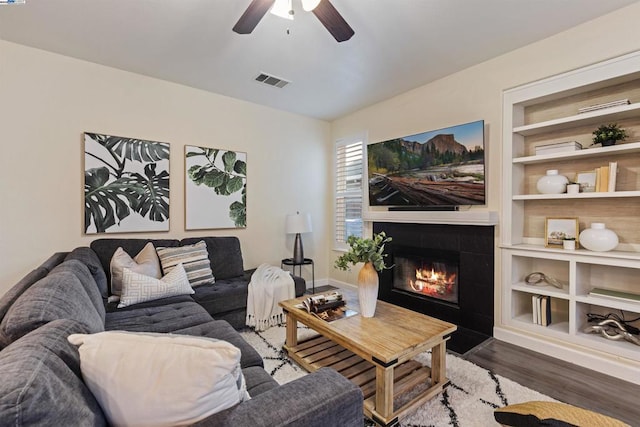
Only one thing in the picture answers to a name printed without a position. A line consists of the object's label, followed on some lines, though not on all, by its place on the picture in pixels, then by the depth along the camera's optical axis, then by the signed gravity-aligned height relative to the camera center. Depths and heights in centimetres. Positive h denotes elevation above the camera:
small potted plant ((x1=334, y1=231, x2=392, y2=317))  212 -41
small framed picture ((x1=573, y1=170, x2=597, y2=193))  239 +23
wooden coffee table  163 -89
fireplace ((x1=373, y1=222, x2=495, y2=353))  285 -72
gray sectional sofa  63 -44
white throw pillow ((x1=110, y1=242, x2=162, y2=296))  249 -47
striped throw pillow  286 -49
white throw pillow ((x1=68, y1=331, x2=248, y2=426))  80 -46
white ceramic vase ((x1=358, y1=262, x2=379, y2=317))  211 -58
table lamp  402 -24
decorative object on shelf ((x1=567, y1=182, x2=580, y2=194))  240 +17
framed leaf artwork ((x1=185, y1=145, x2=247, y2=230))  349 +28
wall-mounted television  290 +46
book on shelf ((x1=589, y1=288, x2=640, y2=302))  215 -65
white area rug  169 -119
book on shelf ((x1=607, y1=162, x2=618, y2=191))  221 +25
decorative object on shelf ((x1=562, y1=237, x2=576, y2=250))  240 -28
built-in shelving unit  219 -3
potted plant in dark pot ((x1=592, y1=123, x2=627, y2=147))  222 +56
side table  403 -72
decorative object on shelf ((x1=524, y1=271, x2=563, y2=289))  265 -64
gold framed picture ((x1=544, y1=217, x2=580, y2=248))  250 -18
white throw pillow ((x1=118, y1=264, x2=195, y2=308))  238 -64
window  437 +31
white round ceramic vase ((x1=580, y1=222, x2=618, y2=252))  223 -22
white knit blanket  288 -88
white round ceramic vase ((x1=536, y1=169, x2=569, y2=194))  248 +22
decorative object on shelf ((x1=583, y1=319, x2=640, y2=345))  218 -94
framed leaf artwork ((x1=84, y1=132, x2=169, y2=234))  293 +29
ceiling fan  170 +119
